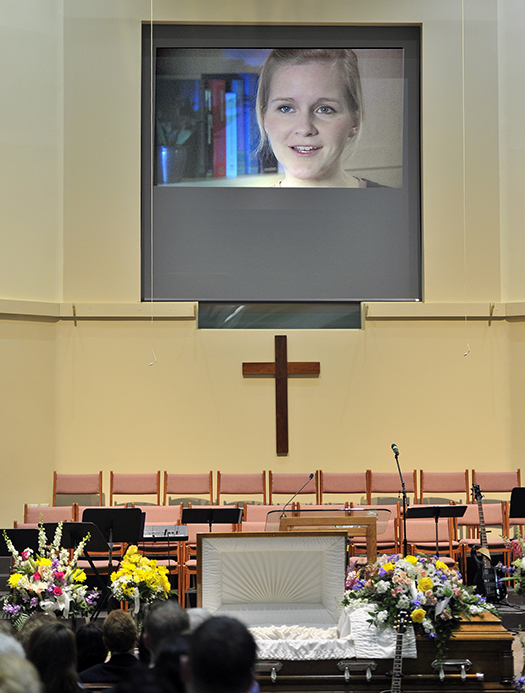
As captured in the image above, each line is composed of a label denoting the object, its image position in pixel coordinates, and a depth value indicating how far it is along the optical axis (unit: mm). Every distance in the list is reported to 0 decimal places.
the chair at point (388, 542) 14641
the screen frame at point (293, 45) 20234
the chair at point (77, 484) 18437
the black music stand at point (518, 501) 13852
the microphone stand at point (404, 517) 13017
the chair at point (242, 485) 18406
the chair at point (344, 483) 18172
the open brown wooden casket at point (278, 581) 8602
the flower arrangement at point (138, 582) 9000
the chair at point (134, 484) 18328
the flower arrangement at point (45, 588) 8828
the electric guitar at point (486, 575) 13039
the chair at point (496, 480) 18109
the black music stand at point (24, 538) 10539
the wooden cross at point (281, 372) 19344
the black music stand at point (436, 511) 13430
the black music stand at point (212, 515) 13169
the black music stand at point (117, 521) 11547
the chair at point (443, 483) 18141
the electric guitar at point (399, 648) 7359
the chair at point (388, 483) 18000
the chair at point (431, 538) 14414
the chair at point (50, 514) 15156
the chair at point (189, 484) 18344
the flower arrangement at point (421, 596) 7465
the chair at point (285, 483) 18062
